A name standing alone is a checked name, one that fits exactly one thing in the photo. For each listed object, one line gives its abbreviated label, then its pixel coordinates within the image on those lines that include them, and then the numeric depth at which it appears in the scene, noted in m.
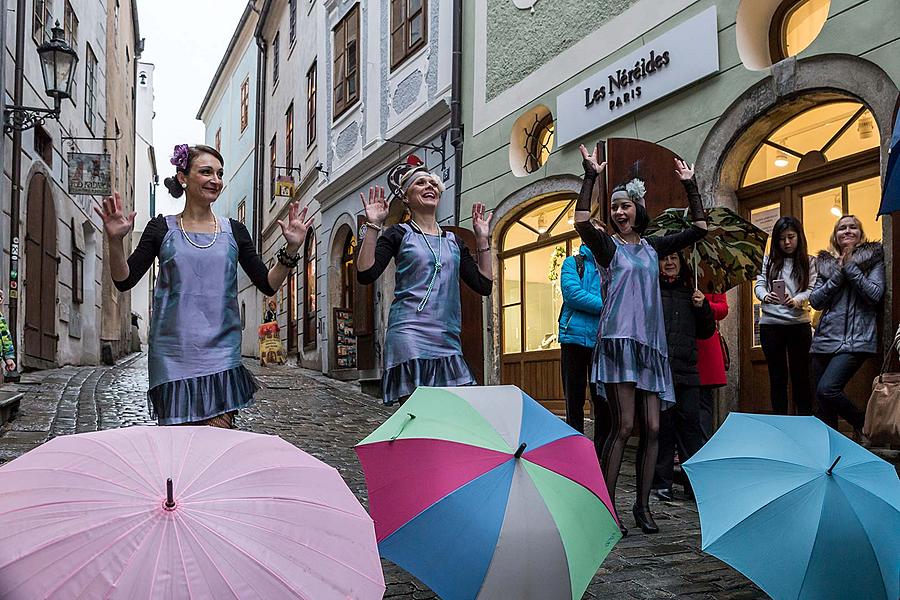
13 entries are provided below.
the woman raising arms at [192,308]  3.58
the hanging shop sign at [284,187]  22.53
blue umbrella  3.19
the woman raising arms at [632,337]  4.73
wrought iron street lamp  11.16
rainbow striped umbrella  2.90
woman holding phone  6.59
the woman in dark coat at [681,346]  6.06
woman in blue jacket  6.35
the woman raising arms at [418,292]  4.21
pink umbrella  1.96
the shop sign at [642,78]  8.47
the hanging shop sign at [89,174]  15.12
